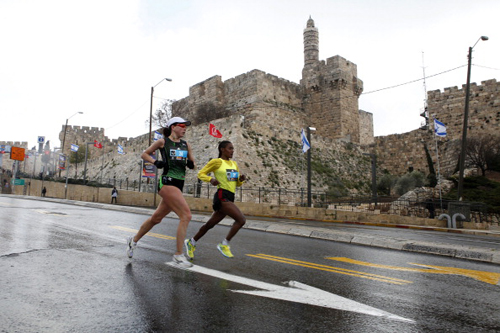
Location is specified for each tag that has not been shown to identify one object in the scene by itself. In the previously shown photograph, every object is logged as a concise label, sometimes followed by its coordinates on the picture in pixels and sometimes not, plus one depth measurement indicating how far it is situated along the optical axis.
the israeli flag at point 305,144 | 21.94
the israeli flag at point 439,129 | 21.34
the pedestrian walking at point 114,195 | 27.86
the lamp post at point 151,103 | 27.77
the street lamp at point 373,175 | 25.55
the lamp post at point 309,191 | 20.74
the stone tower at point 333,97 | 39.22
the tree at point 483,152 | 25.03
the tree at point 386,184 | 32.94
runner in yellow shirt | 5.57
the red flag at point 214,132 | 26.59
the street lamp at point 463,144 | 18.64
